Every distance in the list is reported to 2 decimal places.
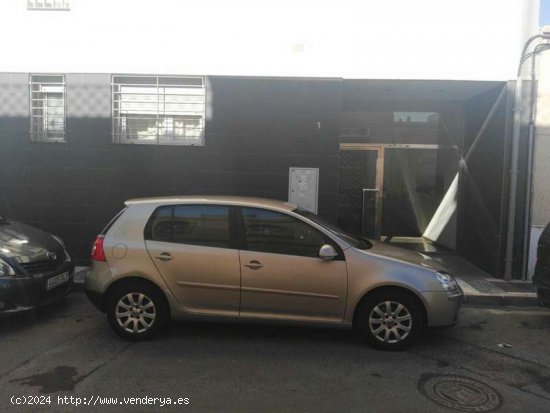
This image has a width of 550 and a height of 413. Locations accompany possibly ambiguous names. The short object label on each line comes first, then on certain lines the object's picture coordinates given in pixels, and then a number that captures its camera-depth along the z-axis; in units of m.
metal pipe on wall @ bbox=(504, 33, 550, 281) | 7.73
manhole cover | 3.77
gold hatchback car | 4.83
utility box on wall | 8.38
